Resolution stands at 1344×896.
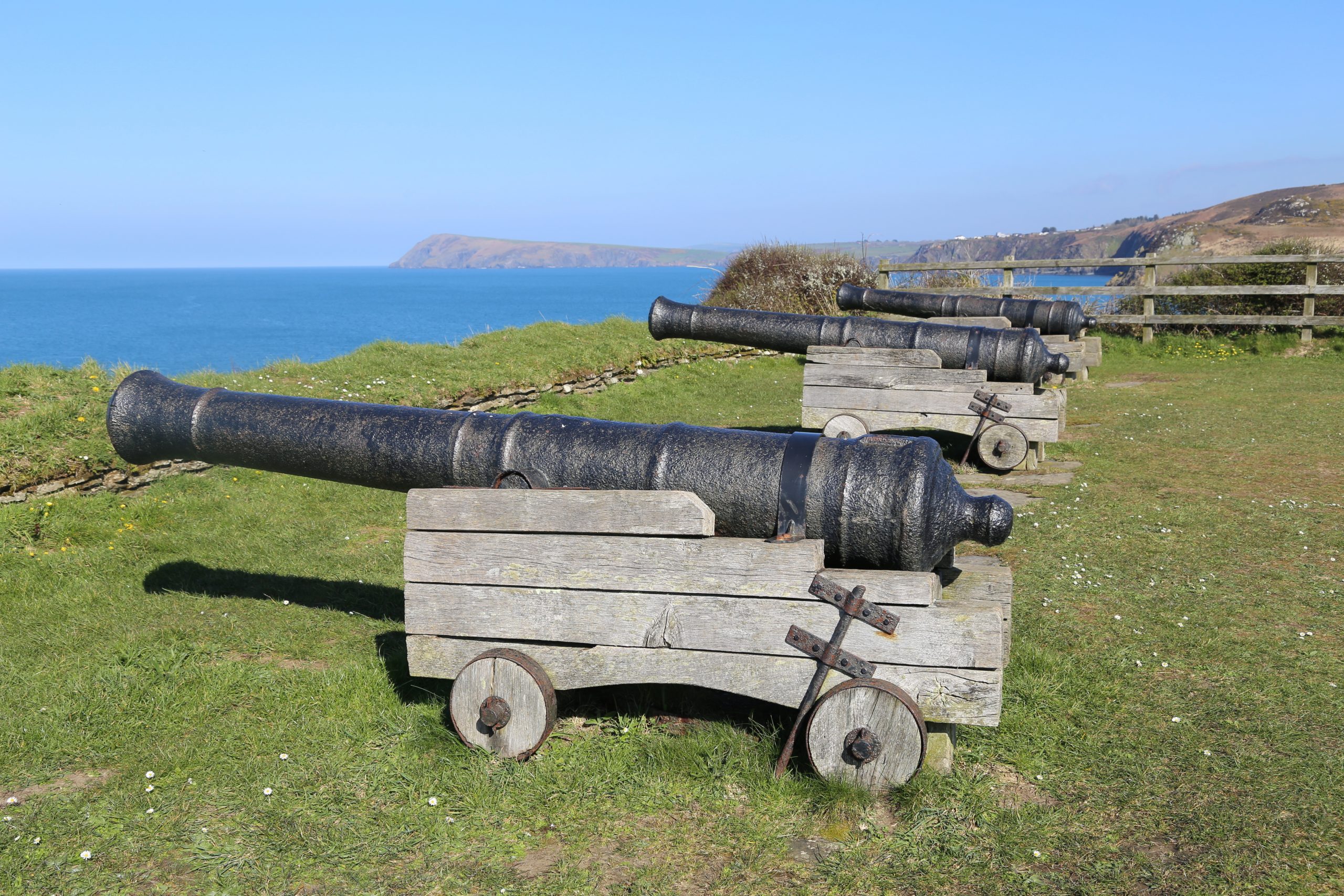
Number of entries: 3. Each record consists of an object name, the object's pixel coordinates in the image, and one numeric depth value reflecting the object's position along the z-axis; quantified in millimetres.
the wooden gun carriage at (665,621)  3432
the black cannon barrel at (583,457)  3602
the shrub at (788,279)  21125
